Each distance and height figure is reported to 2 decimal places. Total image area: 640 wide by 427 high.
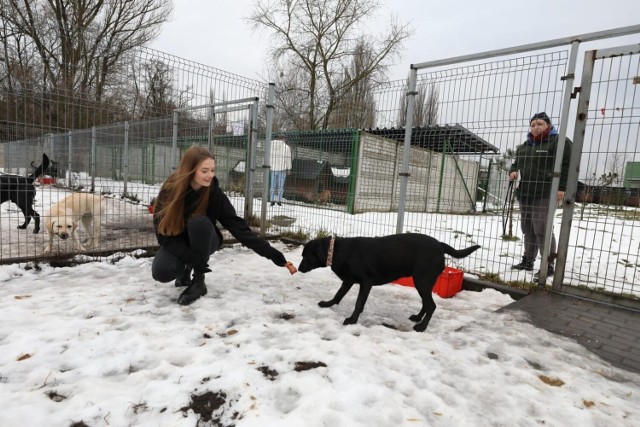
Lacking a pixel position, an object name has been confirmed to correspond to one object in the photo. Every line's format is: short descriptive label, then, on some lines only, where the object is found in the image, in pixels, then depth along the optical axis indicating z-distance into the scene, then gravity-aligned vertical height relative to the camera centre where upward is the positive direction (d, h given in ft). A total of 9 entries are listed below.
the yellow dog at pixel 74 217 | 14.44 -2.48
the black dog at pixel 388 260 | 9.52 -2.15
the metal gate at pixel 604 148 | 10.75 +1.47
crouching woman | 10.25 -1.68
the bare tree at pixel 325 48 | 56.18 +20.12
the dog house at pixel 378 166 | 19.37 +0.90
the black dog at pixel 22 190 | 17.06 -1.75
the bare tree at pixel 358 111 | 19.05 +3.80
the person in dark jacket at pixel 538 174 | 12.51 +0.63
